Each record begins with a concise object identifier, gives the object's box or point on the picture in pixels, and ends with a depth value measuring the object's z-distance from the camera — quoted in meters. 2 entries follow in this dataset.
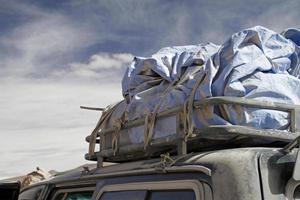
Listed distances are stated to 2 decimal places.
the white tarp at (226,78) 2.72
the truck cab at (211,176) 2.23
